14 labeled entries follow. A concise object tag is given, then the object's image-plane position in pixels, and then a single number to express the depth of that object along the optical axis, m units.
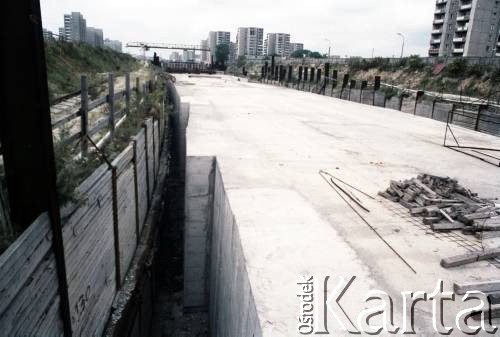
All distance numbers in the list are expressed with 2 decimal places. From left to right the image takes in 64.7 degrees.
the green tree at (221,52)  138.25
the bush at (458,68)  42.91
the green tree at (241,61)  125.65
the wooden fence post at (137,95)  11.95
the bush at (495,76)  36.22
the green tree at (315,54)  154.82
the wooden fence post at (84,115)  6.32
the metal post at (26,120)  3.11
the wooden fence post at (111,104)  8.12
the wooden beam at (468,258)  4.65
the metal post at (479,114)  15.55
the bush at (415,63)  50.31
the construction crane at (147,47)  101.88
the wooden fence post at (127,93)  10.42
